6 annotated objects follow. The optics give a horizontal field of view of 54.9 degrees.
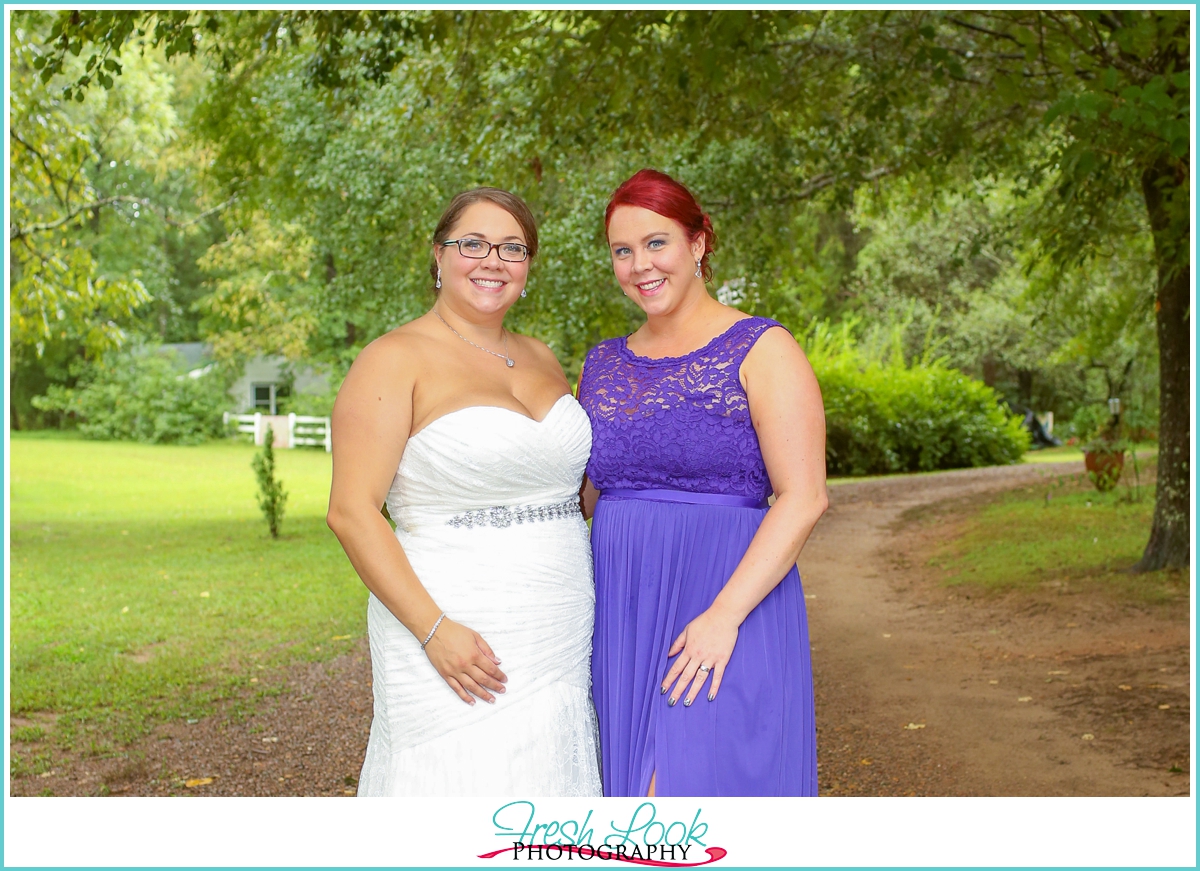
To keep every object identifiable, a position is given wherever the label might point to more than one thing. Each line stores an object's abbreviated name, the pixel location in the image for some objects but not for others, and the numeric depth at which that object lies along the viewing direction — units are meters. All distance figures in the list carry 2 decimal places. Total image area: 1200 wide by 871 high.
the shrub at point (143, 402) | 31.02
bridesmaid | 2.88
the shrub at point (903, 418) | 20.55
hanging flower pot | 14.59
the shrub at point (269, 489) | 13.69
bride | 2.96
